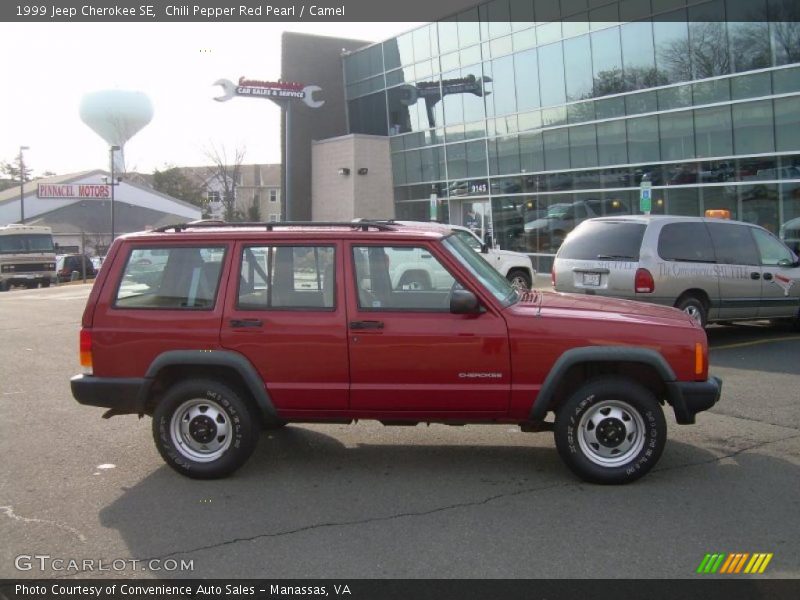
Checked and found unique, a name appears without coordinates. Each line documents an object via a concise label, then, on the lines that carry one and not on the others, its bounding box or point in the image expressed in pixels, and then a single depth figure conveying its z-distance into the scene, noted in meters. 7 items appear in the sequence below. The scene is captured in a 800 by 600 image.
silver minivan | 10.55
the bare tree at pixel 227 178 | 47.75
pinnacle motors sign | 72.44
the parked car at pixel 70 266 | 40.92
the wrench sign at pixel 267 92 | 36.06
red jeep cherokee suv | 5.21
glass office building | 20.25
